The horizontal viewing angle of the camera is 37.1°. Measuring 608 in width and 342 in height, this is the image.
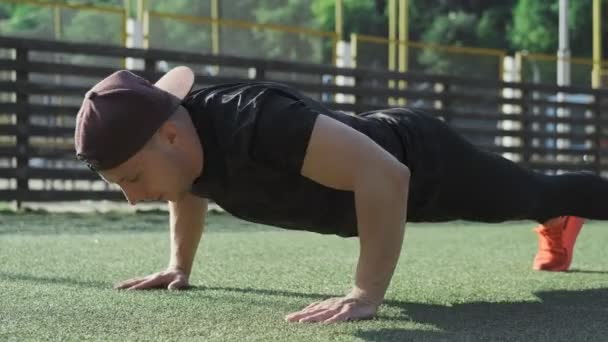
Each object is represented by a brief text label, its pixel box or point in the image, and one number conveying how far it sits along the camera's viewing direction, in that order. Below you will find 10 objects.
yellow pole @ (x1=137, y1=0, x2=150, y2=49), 8.75
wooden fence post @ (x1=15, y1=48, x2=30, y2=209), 6.15
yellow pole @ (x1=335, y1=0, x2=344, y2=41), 11.09
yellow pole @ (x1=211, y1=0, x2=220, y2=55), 10.05
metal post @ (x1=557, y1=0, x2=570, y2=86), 12.19
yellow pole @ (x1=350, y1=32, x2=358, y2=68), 9.38
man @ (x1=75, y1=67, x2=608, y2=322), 1.82
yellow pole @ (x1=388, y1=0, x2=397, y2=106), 11.19
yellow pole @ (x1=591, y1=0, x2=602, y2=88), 13.23
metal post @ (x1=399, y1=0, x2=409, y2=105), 11.55
